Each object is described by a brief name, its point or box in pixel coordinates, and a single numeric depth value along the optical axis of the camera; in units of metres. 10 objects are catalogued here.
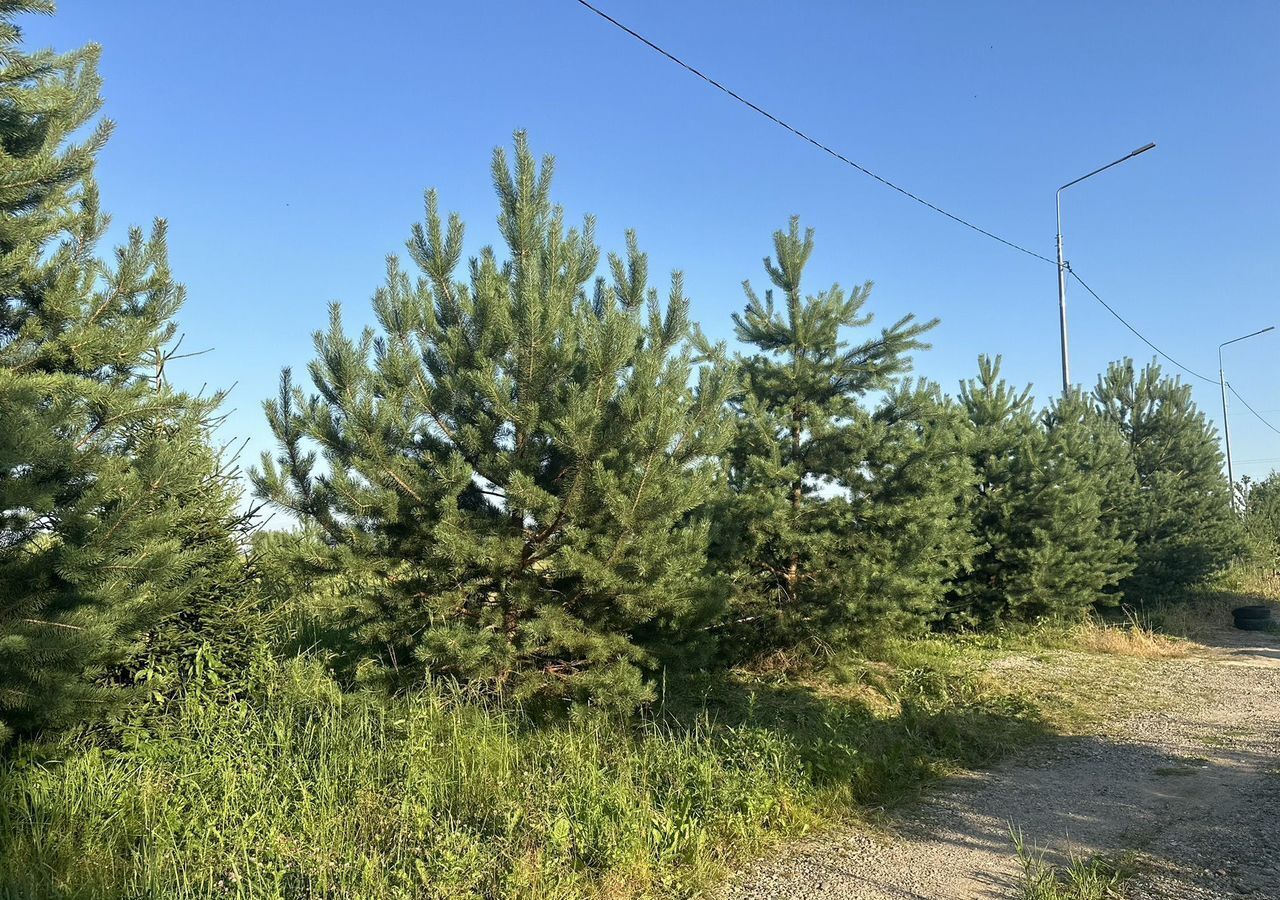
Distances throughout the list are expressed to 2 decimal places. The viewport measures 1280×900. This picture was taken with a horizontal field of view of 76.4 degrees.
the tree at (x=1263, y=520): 23.71
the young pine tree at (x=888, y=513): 8.52
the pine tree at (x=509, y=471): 5.87
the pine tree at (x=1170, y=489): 16.98
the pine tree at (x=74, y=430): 4.30
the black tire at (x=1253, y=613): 16.28
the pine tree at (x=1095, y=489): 13.59
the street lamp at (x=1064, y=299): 15.48
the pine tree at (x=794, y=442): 8.63
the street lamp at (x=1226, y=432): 28.26
